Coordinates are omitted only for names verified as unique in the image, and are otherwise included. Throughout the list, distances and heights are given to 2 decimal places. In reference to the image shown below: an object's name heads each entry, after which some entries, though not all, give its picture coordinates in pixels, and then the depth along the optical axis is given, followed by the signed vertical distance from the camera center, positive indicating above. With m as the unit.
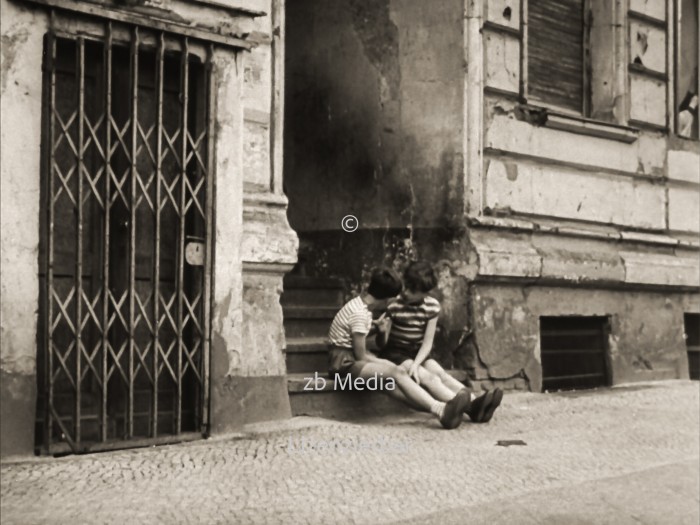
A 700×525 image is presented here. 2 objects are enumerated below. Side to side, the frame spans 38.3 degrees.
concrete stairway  7.92 -0.62
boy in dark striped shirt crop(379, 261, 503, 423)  8.14 -0.33
